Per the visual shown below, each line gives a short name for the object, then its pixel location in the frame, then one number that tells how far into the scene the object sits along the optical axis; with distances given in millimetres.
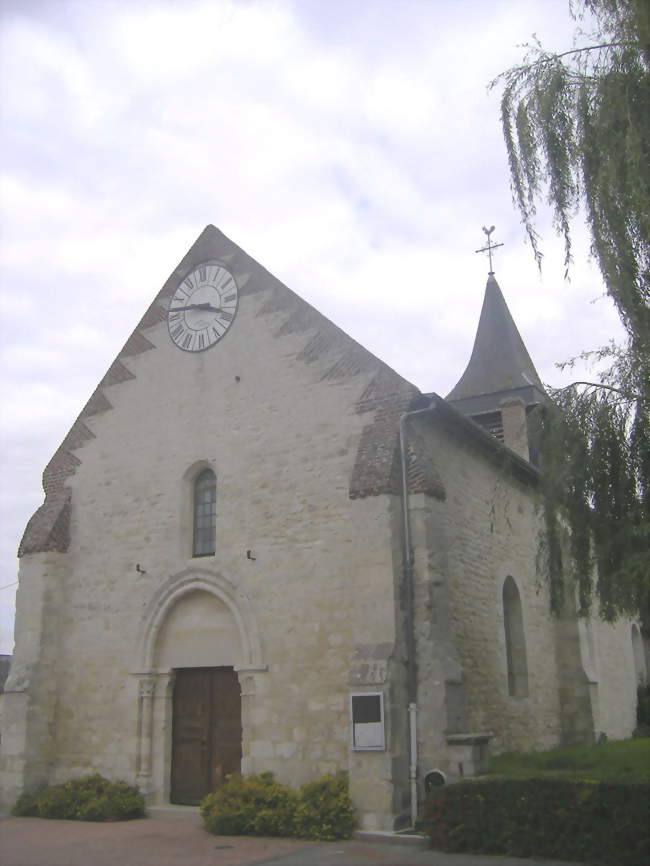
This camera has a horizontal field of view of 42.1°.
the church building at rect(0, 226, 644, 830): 11602
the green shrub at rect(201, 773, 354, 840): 10828
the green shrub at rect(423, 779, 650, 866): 8789
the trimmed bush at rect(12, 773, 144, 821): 12984
